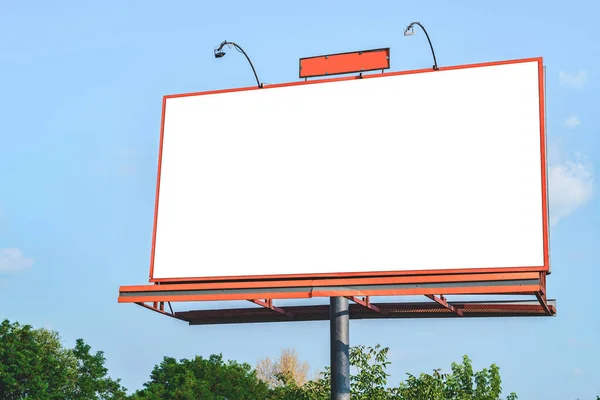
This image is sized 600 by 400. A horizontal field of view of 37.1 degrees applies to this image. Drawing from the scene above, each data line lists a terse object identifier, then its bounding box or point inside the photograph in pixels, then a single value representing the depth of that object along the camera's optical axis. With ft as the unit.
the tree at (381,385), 58.39
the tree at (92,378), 137.59
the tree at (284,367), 206.89
